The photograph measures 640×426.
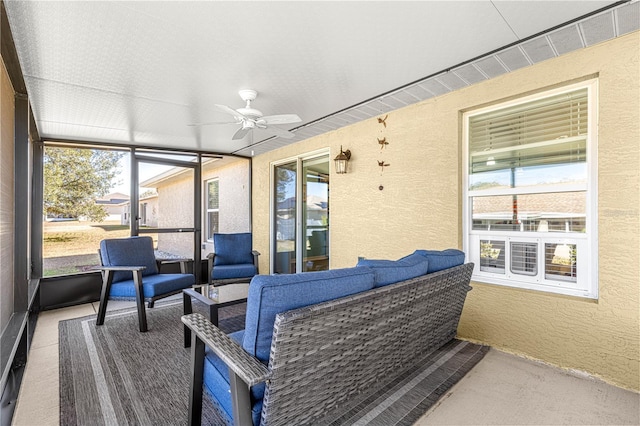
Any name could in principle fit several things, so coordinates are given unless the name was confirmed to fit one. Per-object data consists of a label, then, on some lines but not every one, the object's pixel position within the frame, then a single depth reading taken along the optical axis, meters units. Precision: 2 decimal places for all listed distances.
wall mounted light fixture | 3.96
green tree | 4.18
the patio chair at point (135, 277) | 3.17
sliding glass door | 4.65
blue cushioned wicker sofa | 1.22
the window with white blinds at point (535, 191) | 2.28
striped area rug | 1.78
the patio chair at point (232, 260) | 4.26
